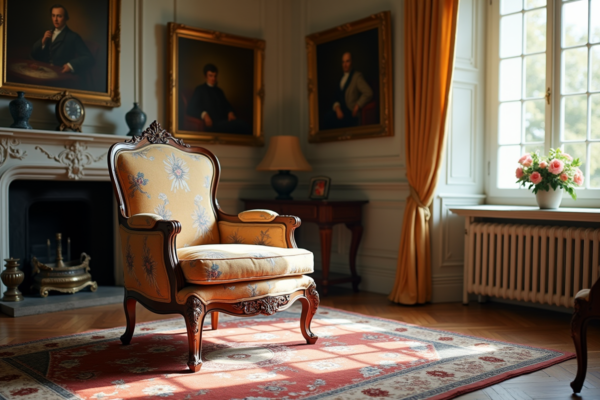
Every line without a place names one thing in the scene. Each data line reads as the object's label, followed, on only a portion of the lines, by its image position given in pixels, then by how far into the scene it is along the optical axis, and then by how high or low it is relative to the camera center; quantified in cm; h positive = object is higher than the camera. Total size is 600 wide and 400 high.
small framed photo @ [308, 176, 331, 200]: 482 -5
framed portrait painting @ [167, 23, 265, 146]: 482 +80
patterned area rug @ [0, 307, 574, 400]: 230 -83
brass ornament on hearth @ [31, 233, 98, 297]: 414 -70
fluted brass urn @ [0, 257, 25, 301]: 389 -66
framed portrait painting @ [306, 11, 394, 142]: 462 +84
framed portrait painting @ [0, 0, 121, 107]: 407 +93
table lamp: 489 +15
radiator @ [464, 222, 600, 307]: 360 -51
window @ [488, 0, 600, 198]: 385 +70
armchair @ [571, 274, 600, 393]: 226 -55
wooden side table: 447 -29
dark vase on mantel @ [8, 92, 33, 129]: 396 +46
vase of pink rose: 366 +4
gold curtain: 411 +44
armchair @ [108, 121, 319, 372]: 260 -33
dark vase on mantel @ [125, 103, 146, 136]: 442 +44
